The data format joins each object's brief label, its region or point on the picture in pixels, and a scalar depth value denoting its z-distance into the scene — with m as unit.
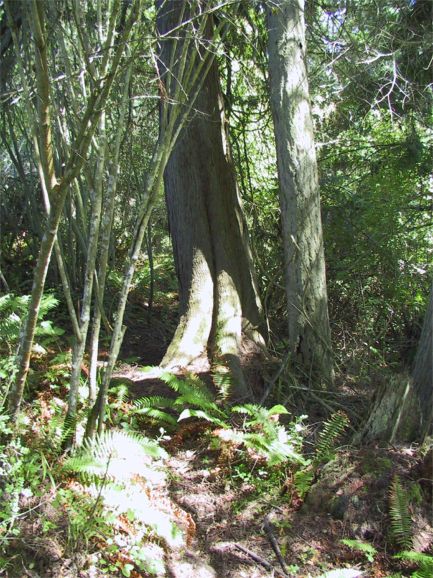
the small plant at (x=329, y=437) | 4.05
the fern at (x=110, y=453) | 3.29
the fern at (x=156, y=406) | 4.23
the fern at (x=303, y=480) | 3.77
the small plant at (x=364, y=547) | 3.31
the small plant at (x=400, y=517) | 3.39
